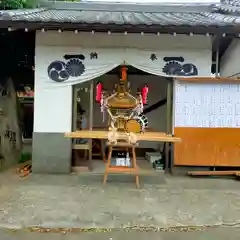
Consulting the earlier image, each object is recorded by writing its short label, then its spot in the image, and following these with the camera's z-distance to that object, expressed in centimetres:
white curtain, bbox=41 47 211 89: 574
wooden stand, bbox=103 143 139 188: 505
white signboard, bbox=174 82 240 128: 581
